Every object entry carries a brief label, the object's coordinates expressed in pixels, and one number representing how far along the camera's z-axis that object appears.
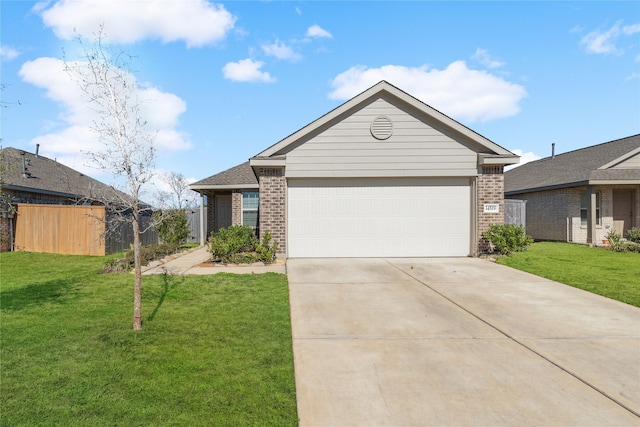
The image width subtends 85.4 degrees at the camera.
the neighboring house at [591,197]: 16.09
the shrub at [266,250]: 10.33
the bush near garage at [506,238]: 10.92
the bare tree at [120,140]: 4.64
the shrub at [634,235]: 14.81
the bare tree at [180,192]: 31.89
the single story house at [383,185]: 11.12
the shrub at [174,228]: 14.51
